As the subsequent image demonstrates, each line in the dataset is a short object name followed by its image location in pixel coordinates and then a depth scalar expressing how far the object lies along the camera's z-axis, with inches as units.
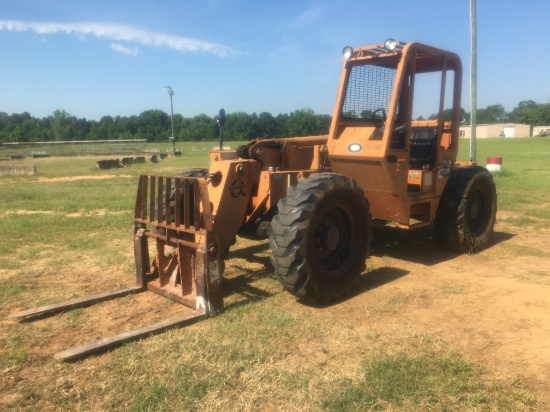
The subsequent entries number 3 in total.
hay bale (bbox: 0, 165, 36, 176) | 895.7
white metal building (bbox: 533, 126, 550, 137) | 3545.0
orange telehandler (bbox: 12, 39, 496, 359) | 180.2
